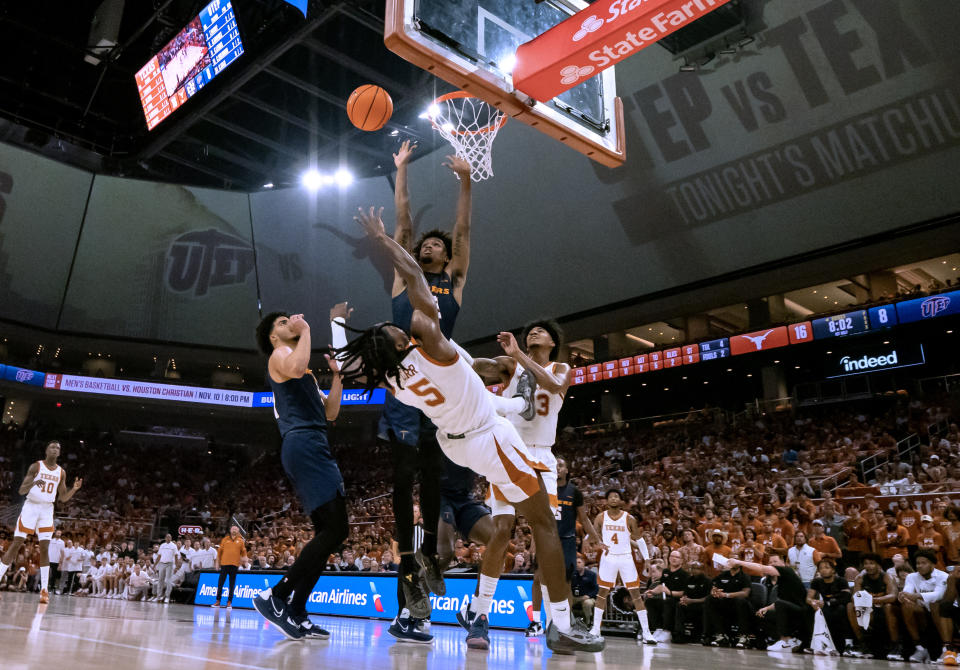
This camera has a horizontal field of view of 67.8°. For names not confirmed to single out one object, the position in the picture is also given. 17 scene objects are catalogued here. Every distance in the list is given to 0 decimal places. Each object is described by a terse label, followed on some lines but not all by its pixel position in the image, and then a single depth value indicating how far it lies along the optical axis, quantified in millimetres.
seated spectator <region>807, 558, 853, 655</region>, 6832
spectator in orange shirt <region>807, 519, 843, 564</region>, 8625
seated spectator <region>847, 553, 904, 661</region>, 6574
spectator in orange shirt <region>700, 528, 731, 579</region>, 8820
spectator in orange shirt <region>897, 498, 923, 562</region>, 9469
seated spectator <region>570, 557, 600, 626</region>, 8891
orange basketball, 8055
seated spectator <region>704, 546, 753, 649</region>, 7711
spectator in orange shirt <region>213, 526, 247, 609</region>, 11500
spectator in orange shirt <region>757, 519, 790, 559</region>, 8555
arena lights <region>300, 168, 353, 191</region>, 21047
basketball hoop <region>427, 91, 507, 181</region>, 7648
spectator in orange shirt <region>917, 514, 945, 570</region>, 8536
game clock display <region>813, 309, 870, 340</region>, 18125
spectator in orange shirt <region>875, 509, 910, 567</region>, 9161
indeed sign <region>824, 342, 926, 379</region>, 18594
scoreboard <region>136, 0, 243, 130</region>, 13562
